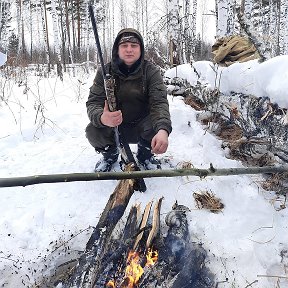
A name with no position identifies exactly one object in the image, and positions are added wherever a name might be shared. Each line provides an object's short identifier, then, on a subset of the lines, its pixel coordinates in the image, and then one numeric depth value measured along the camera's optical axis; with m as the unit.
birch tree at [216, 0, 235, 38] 7.43
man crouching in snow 3.03
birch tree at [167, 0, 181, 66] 8.09
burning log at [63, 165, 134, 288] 1.78
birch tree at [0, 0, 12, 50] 21.69
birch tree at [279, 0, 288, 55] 10.66
